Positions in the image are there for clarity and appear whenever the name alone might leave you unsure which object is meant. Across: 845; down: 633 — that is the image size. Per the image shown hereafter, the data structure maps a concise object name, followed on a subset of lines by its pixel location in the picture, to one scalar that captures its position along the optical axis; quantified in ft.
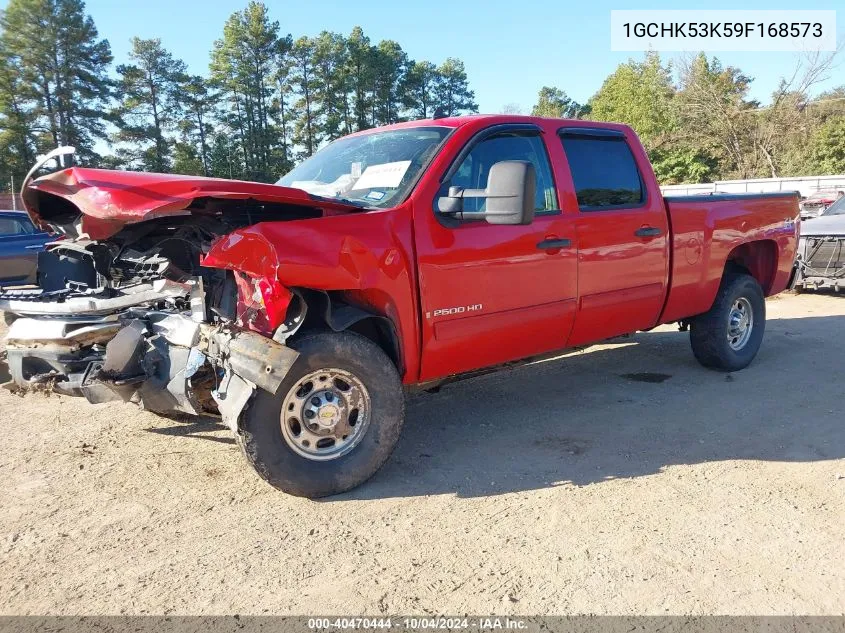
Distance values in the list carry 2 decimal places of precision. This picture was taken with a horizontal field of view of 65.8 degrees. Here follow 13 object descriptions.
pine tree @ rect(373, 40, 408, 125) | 164.86
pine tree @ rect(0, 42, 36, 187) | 112.78
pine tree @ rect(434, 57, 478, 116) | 194.08
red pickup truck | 10.42
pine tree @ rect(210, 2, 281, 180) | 149.28
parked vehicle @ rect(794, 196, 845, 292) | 31.96
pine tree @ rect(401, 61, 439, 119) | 174.73
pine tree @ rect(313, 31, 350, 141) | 156.87
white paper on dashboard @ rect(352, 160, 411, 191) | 12.53
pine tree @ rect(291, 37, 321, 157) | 156.46
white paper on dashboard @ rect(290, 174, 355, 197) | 13.46
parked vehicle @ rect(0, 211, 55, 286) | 32.45
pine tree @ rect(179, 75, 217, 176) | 139.85
